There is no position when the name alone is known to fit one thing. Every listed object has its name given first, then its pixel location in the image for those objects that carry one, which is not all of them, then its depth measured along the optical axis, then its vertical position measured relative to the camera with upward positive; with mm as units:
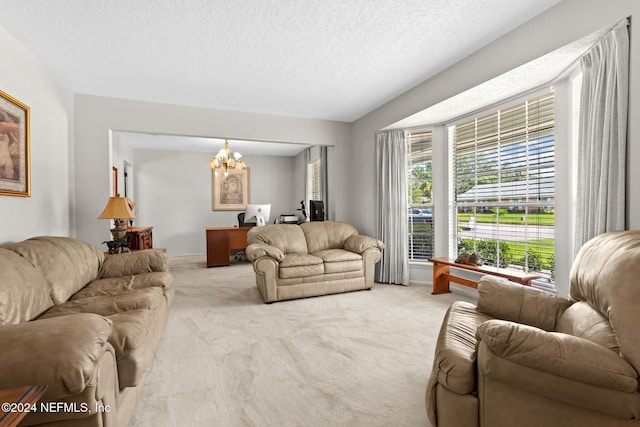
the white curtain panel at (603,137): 1916 +503
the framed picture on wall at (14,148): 2404 +545
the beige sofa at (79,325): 1110 -590
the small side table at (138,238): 4378 -394
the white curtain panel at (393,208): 4492 +46
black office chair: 6740 -909
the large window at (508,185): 3016 +295
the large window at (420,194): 4504 +255
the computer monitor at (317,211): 5449 +7
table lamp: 3363 -10
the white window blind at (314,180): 7092 +754
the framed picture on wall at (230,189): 7625 +578
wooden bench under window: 2902 -670
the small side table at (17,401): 831 -574
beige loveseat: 3744 -624
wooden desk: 6031 -624
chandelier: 5589 +1048
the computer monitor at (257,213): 5961 -27
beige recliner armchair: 1089 -613
